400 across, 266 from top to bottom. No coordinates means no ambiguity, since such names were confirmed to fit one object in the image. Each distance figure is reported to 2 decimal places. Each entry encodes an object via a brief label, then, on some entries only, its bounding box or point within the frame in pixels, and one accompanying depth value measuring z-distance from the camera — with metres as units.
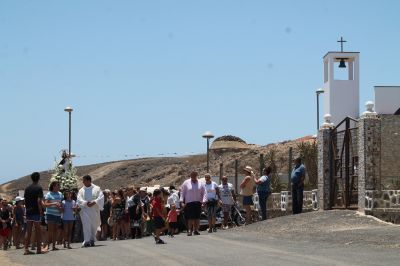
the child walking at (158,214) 20.41
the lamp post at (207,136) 35.94
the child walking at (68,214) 22.12
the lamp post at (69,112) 43.00
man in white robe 20.78
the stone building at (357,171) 22.23
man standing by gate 24.73
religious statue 35.42
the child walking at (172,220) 24.23
